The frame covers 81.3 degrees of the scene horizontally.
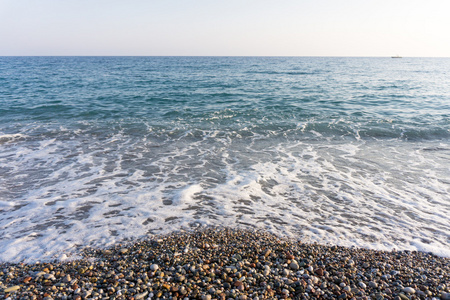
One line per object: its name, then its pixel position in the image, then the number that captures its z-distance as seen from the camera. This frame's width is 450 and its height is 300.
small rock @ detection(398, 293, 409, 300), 3.44
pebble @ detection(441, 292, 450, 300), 3.46
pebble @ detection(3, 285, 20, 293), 3.39
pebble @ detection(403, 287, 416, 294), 3.54
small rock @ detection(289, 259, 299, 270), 3.99
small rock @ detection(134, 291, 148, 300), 3.30
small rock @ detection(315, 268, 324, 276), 3.88
